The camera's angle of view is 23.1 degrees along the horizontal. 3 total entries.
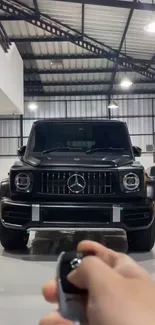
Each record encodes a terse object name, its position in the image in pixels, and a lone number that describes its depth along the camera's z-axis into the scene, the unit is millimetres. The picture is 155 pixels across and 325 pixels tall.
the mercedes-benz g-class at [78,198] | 3836
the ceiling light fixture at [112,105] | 17525
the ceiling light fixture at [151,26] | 8383
